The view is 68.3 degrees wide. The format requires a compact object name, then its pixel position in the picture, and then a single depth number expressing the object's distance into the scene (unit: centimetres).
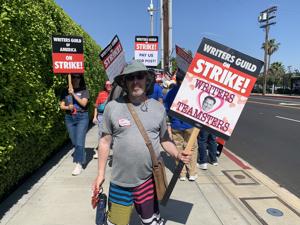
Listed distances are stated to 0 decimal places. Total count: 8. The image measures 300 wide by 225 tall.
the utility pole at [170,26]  906
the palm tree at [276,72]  4847
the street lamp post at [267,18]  3716
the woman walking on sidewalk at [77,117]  383
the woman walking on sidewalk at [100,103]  443
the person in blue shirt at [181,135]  364
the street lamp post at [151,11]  1780
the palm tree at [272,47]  5009
